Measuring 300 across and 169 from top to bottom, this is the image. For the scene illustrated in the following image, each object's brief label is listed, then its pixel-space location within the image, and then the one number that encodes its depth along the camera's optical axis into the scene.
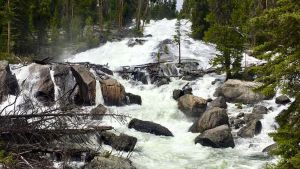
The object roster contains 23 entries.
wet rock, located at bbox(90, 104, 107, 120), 22.01
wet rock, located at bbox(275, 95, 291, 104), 25.81
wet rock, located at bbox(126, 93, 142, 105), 28.09
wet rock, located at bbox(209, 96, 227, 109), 26.14
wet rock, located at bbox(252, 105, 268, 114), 24.18
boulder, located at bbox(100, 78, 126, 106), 27.36
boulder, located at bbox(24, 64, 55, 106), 24.25
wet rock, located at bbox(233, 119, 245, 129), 22.84
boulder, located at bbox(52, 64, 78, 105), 25.36
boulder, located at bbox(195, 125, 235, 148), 20.12
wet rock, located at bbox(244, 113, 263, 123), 23.25
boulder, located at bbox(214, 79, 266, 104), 27.11
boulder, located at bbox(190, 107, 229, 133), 22.20
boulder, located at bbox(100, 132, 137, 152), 17.94
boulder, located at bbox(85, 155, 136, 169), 13.75
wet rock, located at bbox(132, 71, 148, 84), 33.51
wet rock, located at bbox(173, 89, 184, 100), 28.86
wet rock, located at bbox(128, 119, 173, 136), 21.95
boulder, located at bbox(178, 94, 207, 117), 25.77
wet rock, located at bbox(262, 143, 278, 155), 19.00
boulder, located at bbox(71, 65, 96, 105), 25.03
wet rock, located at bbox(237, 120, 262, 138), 21.50
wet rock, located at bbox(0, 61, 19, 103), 22.28
